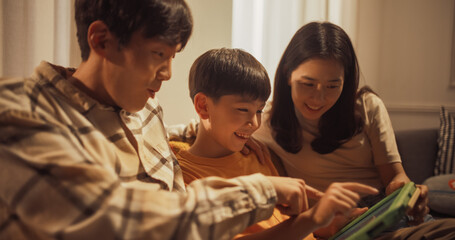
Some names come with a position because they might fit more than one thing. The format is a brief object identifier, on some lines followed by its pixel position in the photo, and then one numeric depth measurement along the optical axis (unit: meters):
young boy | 1.17
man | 0.59
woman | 1.44
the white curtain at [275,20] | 2.32
